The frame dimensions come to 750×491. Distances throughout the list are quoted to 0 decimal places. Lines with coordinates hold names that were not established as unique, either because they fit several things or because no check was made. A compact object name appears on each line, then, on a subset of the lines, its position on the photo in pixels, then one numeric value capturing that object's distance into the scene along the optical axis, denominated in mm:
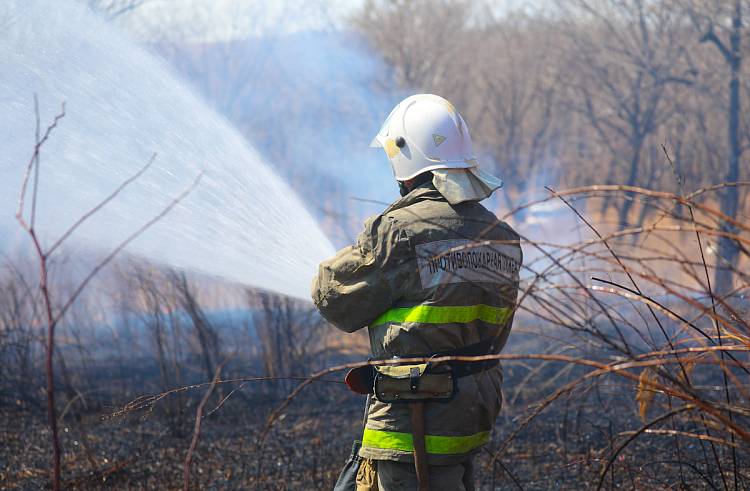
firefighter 5570
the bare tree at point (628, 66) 26547
